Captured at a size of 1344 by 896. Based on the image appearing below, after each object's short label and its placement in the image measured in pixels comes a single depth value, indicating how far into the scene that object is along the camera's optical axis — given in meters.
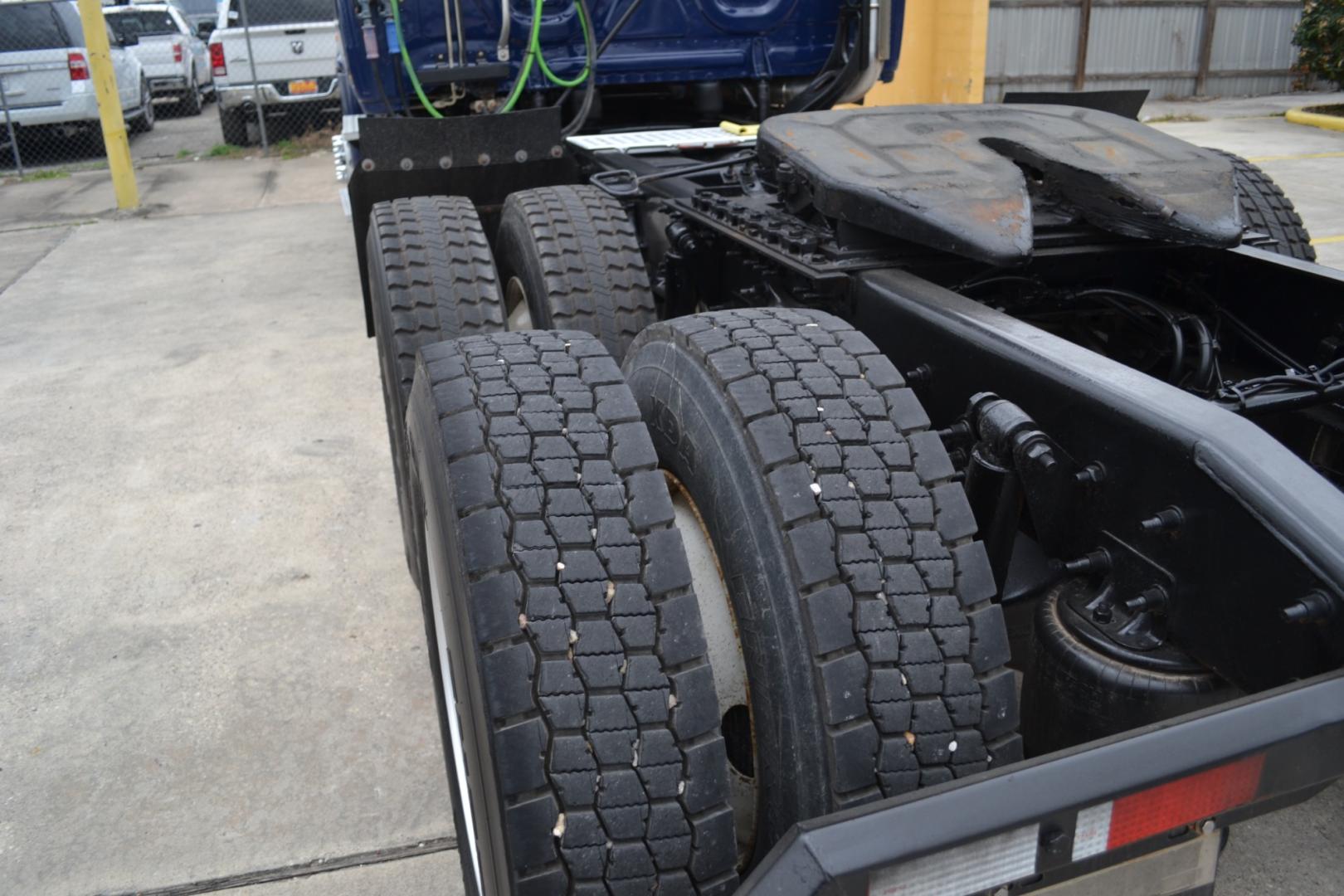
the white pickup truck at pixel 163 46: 17.97
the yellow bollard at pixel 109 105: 10.04
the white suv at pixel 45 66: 12.91
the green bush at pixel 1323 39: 15.48
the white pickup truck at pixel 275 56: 13.88
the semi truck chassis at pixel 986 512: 1.24
